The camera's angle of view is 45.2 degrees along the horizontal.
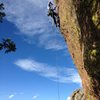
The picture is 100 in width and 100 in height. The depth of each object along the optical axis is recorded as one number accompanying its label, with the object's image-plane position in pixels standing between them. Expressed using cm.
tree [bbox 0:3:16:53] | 1293
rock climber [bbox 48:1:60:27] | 950
